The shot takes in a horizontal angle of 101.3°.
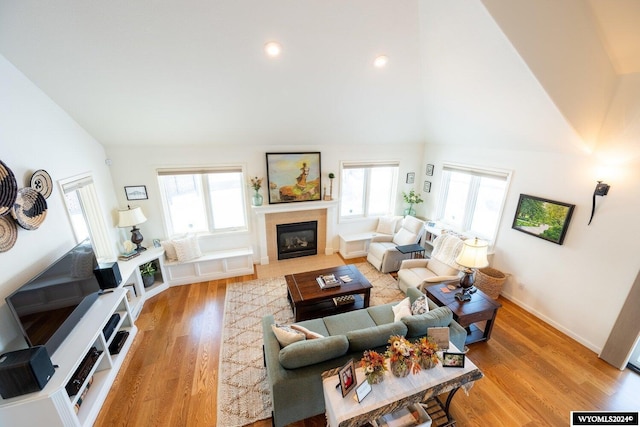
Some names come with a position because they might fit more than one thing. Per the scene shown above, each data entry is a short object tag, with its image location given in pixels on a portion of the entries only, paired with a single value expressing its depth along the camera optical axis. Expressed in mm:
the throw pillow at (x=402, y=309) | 3045
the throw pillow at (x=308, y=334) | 2732
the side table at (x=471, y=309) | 3340
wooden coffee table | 3785
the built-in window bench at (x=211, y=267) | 4930
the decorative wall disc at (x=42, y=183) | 2789
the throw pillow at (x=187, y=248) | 4824
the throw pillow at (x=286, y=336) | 2608
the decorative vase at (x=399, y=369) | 2189
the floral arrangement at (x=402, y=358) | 2178
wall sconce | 3203
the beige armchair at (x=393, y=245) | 5297
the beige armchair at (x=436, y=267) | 4238
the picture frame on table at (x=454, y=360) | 2304
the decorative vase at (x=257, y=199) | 5253
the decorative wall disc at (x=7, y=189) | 2344
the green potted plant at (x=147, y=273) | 4551
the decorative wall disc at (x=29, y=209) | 2543
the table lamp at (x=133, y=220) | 4367
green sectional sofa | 2350
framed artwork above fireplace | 5270
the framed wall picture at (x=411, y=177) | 6324
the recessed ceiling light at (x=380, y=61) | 3424
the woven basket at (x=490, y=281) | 4348
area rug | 2768
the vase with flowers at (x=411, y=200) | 6223
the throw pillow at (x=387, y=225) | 6055
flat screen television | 2289
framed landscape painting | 3689
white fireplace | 5445
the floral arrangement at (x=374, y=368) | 2084
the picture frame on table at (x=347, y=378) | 2020
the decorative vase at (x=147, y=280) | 4598
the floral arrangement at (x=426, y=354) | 2242
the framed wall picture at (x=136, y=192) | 4656
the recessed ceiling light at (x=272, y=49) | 2993
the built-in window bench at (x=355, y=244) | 5914
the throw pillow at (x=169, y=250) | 4828
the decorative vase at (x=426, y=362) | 2248
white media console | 2143
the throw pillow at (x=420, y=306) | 2992
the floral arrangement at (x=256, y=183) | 5191
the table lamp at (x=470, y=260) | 3350
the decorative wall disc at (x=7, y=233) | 2352
